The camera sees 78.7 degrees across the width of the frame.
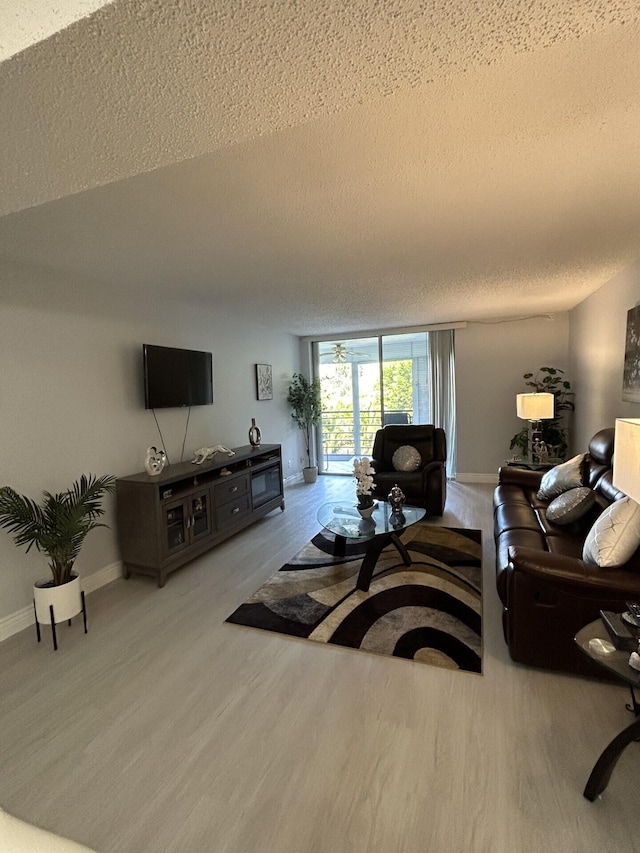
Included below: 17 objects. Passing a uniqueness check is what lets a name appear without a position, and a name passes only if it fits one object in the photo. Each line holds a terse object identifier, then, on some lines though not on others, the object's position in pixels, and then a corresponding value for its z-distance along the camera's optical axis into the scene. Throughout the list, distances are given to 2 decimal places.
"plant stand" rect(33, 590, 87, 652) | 2.24
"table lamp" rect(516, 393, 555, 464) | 4.20
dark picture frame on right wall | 2.81
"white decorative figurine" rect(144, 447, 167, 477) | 3.16
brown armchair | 4.16
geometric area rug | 2.21
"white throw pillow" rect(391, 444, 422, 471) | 4.44
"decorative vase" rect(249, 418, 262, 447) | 4.64
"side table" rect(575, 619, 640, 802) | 1.32
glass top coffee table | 2.85
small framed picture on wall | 5.24
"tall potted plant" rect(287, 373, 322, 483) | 6.13
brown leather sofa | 1.80
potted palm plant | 2.28
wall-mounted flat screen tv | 3.37
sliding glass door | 6.09
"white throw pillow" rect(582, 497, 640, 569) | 1.86
